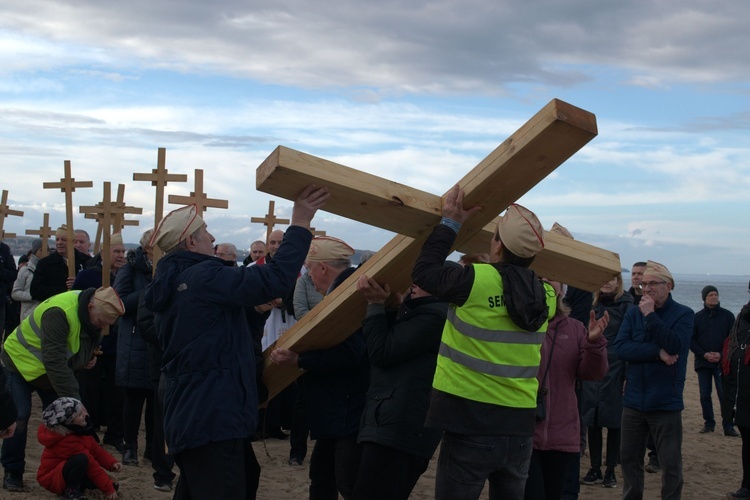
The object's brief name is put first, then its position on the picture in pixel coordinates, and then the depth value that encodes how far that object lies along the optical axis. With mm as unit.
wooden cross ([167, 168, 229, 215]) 7207
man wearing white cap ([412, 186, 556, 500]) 3744
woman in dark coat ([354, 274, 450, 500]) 4285
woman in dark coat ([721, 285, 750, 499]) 7348
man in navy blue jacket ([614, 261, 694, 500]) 6418
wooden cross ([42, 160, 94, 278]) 10000
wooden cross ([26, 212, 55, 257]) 16106
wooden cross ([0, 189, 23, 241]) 16173
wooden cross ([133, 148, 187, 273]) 8719
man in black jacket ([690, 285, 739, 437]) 11203
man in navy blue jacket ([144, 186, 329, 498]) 3930
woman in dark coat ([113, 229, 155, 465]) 7680
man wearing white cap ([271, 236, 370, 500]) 4875
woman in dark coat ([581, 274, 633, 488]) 8039
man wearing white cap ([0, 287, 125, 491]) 6418
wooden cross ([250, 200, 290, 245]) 14422
